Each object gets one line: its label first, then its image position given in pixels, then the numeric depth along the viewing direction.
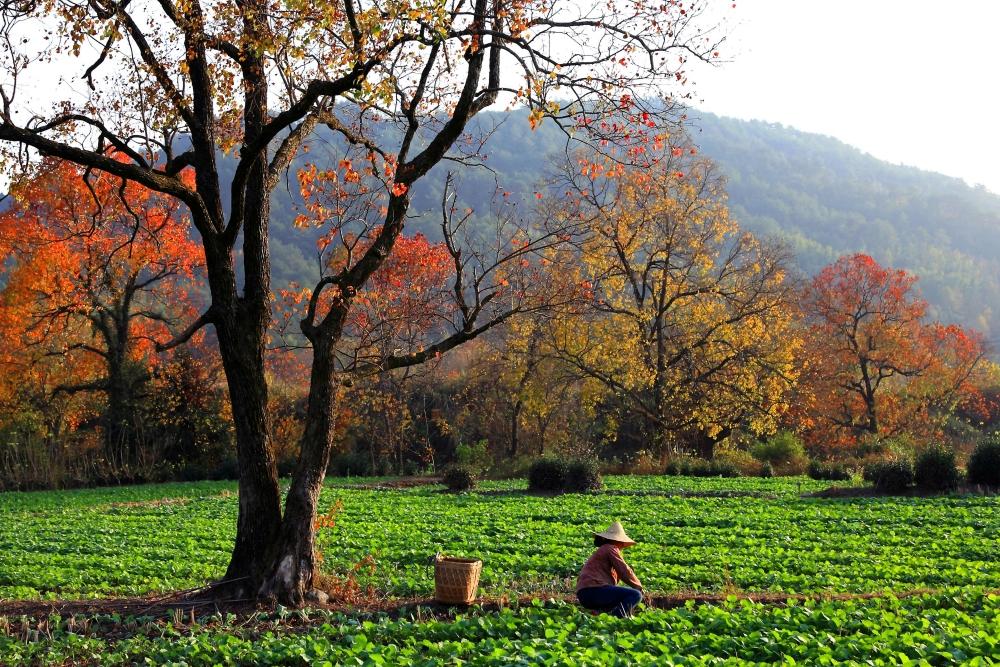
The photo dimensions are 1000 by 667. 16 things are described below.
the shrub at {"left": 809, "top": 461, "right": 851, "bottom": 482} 27.42
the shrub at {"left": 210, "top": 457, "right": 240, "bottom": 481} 34.94
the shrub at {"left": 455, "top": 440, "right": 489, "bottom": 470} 36.19
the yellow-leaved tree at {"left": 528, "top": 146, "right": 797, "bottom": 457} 35.00
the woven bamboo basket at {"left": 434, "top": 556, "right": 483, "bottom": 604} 9.17
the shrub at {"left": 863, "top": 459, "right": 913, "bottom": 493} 21.23
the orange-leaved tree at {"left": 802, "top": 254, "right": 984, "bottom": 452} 44.56
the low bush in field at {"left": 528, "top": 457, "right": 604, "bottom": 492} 24.38
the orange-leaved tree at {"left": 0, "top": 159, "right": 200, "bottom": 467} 29.70
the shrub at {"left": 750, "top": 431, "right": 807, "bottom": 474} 33.38
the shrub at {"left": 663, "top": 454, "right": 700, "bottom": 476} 30.16
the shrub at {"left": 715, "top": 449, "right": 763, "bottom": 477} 30.91
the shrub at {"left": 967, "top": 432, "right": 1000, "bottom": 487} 20.98
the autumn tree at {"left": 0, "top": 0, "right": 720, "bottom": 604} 9.73
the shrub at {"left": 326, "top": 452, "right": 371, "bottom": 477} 35.66
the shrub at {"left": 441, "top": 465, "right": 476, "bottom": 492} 25.97
